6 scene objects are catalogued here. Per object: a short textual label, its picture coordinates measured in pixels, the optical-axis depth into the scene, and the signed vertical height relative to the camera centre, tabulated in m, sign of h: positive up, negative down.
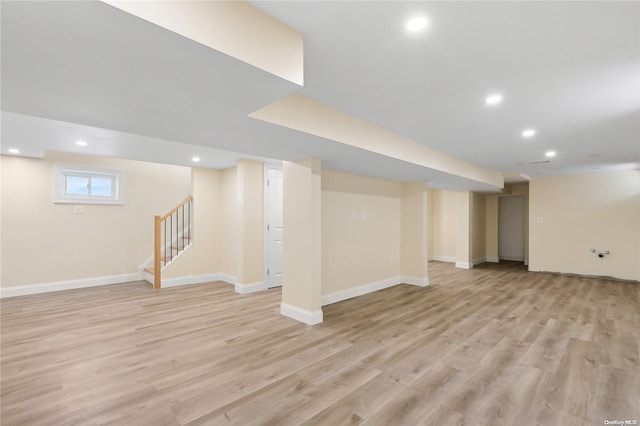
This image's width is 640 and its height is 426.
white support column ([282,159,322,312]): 3.73 -0.35
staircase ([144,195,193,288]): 5.33 -0.63
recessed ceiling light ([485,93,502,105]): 2.60 +1.04
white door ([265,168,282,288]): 5.52 -0.34
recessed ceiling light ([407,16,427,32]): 1.58 +1.05
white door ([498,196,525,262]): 9.20 -0.51
